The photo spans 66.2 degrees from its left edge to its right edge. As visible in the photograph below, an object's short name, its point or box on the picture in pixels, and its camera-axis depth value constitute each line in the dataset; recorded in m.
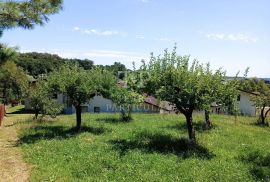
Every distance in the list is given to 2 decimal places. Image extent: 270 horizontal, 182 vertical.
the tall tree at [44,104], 16.54
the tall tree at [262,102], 19.85
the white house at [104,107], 27.82
